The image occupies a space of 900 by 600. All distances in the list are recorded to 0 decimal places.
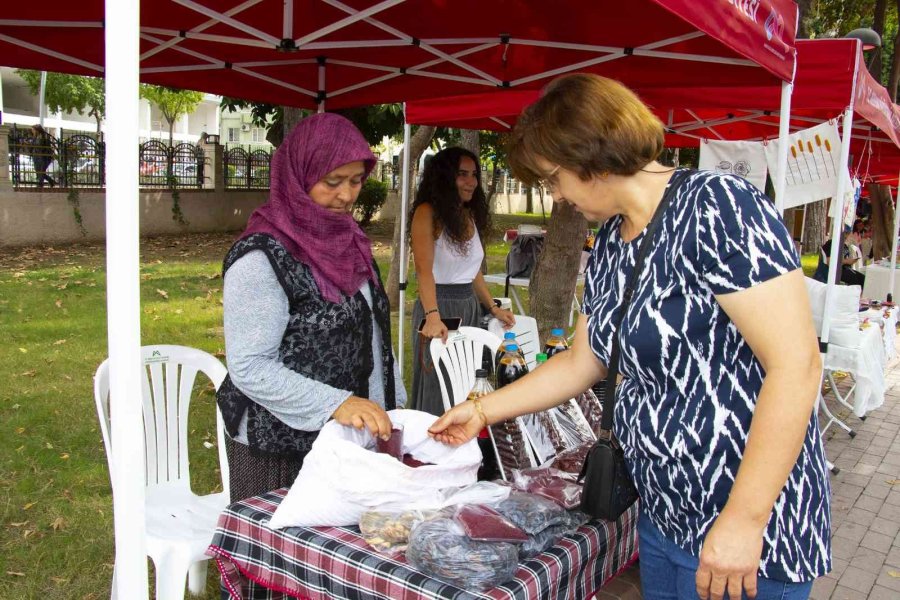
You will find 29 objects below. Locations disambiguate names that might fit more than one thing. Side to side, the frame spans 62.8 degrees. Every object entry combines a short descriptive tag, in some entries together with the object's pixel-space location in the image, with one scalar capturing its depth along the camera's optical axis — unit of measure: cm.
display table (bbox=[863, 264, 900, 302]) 980
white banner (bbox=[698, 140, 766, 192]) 612
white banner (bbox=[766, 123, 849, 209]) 445
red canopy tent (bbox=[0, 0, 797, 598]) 293
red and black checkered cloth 148
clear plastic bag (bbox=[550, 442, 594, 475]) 205
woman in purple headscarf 194
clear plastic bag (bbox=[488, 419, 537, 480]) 221
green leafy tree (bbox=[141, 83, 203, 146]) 2811
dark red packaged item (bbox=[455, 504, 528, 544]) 150
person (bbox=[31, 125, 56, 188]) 1300
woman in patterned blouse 119
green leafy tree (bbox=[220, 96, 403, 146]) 948
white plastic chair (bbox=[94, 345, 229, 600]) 238
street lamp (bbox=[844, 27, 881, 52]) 717
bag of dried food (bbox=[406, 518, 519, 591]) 143
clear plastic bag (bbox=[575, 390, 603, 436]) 256
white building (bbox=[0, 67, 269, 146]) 4003
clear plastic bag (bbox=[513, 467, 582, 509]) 176
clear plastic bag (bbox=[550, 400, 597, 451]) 234
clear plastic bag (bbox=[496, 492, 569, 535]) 160
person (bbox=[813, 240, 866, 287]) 905
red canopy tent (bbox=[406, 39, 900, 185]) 445
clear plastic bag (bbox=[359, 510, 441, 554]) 158
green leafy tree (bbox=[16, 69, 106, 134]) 3100
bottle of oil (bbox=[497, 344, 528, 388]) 268
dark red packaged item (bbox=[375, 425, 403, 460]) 184
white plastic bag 159
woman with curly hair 385
